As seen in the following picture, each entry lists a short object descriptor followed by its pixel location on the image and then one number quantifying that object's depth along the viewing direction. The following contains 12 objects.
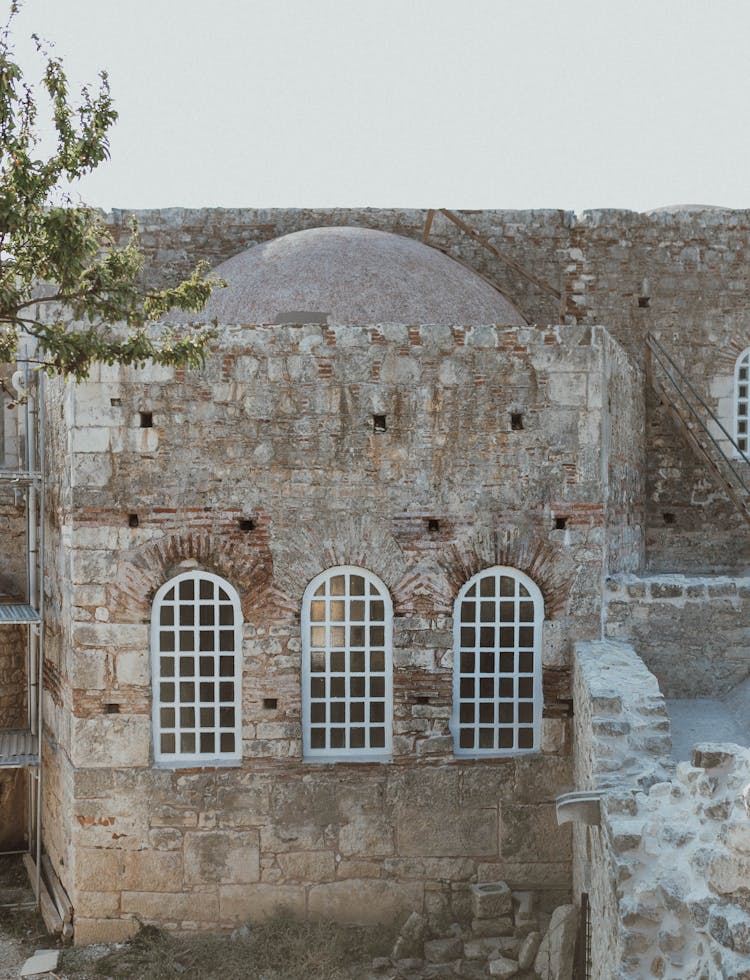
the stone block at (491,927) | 9.36
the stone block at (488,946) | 9.13
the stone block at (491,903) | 9.39
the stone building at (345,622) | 9.56
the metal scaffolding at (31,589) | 10.86
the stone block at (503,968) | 8.77
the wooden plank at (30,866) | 11.09
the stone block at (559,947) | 8.49
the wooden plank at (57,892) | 9.81
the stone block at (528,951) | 8.87
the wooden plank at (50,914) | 9.90
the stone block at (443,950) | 9.15
